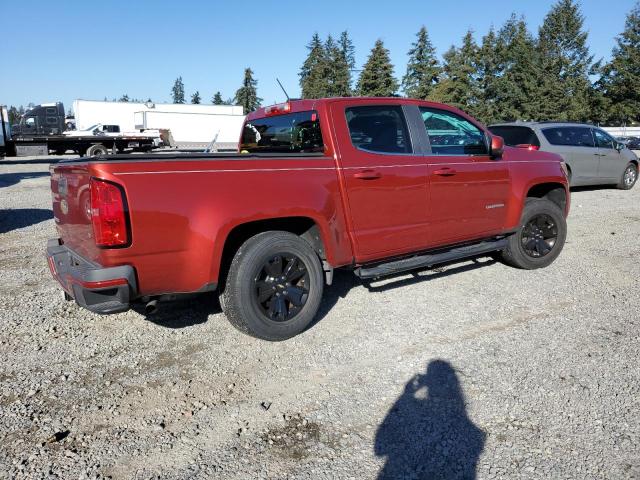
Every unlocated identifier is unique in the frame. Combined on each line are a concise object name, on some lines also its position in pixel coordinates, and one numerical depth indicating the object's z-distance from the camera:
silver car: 11.15
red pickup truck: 3.26
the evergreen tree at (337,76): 70.06
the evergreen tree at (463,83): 56.72
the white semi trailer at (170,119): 34.03
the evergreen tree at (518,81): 55.41
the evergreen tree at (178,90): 132.25
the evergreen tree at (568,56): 58.31
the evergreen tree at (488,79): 56.41
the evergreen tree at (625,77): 58.62
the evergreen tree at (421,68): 63.78
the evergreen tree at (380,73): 57.44
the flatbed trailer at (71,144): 24.91
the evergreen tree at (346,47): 89.38
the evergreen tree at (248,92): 87.94
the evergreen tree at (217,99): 112.53
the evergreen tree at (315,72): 71.96
